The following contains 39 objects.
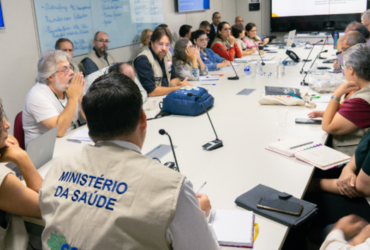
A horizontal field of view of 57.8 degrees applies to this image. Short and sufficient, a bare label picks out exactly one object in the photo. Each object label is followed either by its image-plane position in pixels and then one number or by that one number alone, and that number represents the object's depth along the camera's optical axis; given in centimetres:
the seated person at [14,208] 120
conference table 152
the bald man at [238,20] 798
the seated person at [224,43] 549
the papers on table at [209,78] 406
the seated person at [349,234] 120
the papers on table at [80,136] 223
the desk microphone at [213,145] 200
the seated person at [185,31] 617
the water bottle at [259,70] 417
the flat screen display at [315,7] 826
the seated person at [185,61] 409
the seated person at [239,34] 650
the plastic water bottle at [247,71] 421
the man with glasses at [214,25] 729
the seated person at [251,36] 694
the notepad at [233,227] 118
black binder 127
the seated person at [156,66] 343
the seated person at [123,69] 276
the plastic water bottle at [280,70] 396
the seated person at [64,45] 372
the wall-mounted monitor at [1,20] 321
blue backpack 264
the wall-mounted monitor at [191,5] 645
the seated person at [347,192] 159
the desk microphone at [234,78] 397
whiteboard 376
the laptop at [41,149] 170
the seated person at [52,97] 229
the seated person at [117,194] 84
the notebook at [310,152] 175
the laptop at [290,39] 622
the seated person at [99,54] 420
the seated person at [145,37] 518
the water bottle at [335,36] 550
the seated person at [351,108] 201
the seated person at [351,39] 342
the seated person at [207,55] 475
